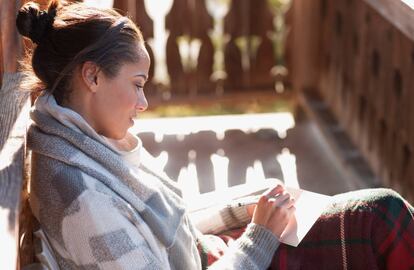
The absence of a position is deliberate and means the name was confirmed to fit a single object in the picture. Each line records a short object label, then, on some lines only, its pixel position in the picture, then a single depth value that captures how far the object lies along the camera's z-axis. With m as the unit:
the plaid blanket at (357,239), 2.32
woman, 2.02
